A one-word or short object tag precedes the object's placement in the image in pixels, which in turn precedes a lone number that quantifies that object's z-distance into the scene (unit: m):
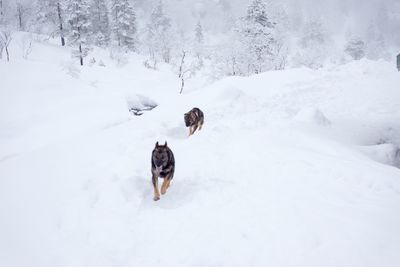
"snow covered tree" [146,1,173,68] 54.31
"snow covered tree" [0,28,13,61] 26.82
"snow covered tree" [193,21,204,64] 56.98
